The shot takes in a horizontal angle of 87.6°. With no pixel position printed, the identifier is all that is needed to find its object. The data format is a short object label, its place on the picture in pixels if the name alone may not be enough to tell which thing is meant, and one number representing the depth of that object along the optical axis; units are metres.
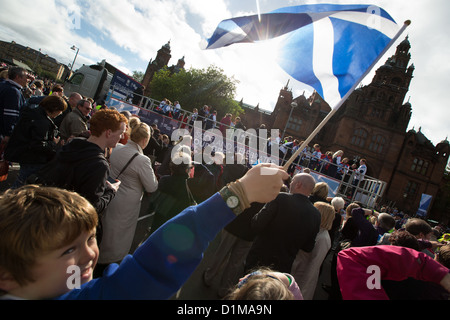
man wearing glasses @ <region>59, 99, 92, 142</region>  4.42
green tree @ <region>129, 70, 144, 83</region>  84.06
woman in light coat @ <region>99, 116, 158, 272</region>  2.64
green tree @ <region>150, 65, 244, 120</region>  41.25
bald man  2.94
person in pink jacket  1.75
